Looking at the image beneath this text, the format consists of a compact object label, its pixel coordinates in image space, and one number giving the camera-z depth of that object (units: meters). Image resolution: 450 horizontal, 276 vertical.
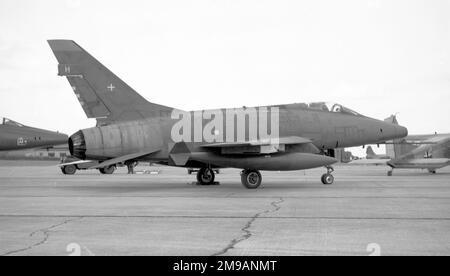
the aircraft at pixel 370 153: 55.19
